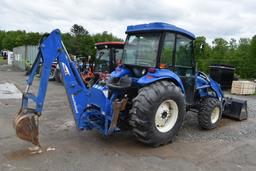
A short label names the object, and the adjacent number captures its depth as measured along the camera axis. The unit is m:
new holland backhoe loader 3.20
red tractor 7.63
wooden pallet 9.19
